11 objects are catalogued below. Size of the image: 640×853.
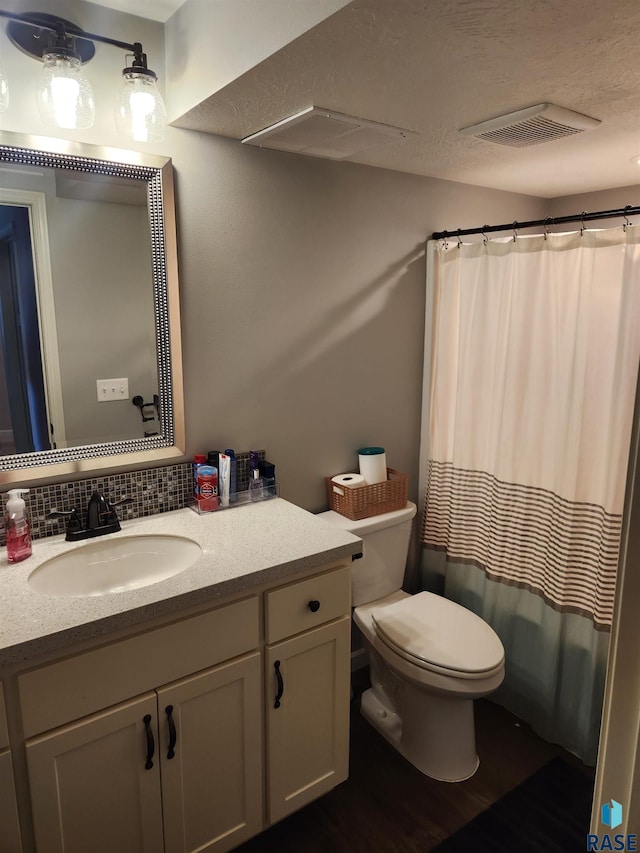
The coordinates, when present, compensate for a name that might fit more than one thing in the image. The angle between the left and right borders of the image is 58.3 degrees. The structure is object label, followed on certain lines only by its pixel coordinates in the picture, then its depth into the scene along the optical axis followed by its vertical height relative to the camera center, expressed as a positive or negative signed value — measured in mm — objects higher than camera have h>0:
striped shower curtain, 1933 -444
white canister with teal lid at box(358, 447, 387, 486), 2291 -552
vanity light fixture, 1397 +622
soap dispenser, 1483 -519
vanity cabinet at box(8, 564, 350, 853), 1262 -985
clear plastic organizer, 1889 -582
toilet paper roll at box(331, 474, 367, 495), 2221 -599
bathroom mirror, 1539 +43
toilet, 1866 -1088
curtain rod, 1768 +355
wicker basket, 2199 -667
